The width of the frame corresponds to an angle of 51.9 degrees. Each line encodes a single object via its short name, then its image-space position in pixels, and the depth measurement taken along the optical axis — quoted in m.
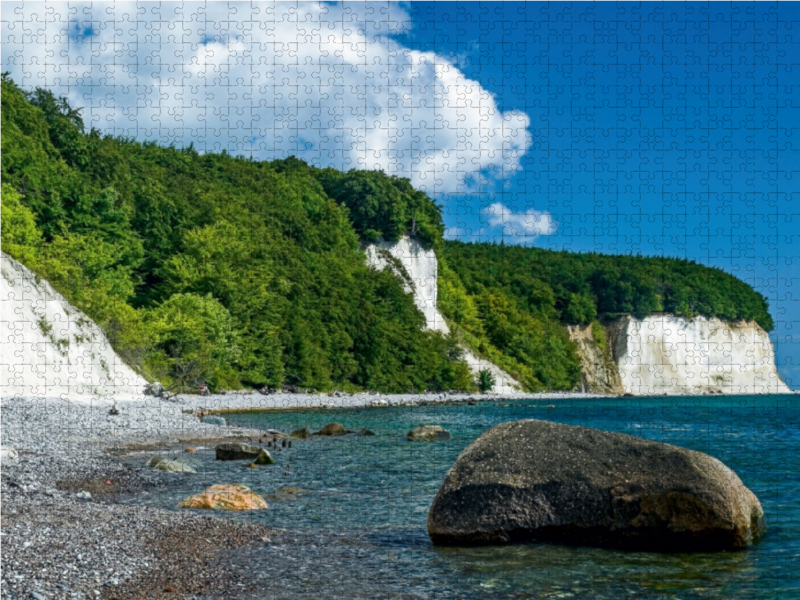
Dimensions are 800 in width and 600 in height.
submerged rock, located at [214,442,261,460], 22.09
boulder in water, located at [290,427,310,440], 30.24
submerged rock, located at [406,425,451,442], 30.53
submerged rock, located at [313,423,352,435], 31.93
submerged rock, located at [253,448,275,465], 21.44
